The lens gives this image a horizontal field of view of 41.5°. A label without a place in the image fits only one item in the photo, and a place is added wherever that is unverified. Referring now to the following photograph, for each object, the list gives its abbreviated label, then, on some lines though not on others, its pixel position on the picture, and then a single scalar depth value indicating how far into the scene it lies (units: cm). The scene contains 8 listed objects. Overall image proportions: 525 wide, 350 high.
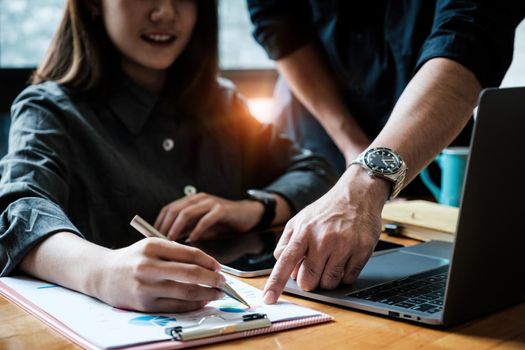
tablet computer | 96
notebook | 118
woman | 109
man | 86
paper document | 68
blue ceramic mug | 134
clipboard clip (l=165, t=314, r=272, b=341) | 68
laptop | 70
